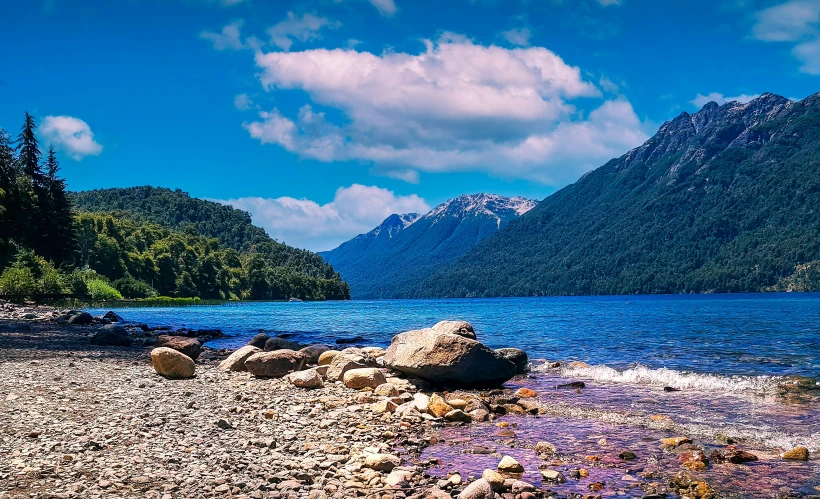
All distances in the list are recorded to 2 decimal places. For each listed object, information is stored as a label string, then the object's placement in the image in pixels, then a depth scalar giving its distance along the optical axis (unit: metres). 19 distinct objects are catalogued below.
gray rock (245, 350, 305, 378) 19.78
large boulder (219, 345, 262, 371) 20.75
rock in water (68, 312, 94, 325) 39.54
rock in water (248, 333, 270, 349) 27.61
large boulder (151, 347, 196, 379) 18.31
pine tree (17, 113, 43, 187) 92.44
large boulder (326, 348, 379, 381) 19.48
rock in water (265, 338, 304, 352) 25.87
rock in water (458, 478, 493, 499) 8.34
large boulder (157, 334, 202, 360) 23.98
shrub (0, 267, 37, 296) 62.91
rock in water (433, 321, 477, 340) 23.00
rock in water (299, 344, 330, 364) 22.69
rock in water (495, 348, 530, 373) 23.45
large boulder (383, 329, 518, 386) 18.48
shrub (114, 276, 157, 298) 126.88
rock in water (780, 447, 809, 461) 10.86
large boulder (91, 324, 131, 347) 27.64
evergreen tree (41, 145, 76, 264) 89.69
